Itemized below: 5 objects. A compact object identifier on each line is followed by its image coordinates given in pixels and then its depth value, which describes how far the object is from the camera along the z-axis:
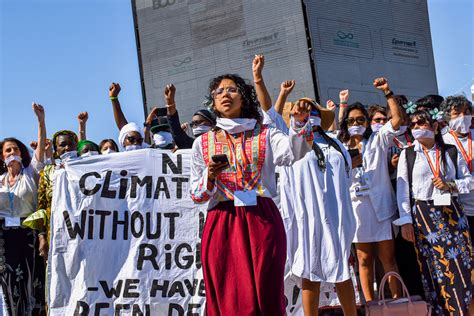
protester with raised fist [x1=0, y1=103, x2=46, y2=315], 6.61
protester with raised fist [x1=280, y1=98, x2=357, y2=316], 5.46
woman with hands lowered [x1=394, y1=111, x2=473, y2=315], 5.95
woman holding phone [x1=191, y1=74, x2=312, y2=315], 4.45
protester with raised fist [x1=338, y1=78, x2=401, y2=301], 6.42
